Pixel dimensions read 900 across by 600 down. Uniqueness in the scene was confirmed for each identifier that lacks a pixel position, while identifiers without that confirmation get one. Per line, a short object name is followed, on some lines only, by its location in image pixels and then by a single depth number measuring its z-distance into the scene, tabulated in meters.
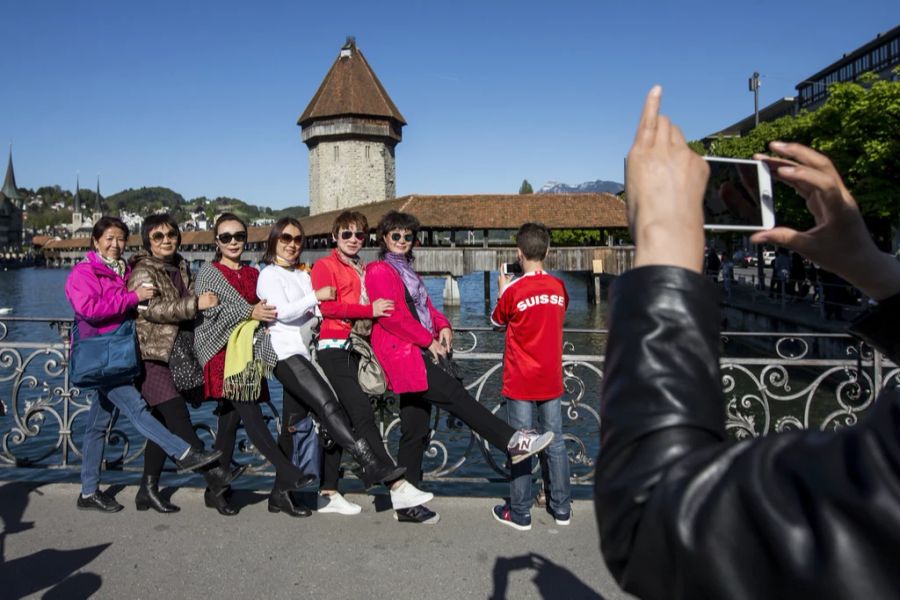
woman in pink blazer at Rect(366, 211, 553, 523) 3.99
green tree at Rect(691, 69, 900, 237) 19.14
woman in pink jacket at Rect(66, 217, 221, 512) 4.09
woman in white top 3.94
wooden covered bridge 33.22
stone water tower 48.53
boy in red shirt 4.00
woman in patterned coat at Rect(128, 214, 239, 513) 4.17
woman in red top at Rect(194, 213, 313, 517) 4.09
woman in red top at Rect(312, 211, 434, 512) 3.98
